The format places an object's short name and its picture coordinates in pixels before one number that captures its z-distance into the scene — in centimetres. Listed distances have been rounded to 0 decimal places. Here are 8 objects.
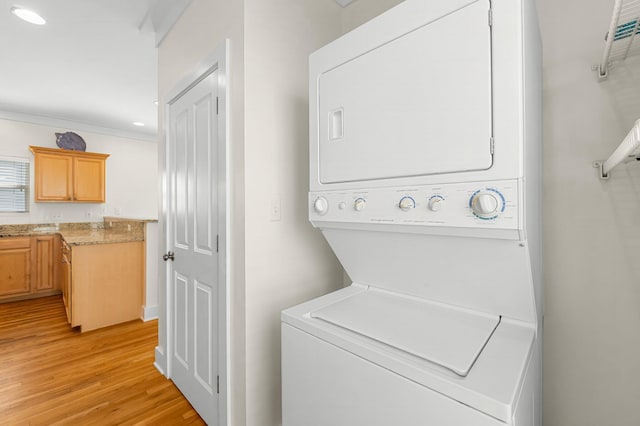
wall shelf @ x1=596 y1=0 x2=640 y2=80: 74
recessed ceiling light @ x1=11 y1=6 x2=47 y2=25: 207
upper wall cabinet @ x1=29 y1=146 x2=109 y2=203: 434
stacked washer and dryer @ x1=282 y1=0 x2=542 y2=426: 72
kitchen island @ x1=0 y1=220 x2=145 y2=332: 299
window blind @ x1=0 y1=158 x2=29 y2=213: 429
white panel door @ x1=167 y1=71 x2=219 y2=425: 164
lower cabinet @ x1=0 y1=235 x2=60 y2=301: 395
